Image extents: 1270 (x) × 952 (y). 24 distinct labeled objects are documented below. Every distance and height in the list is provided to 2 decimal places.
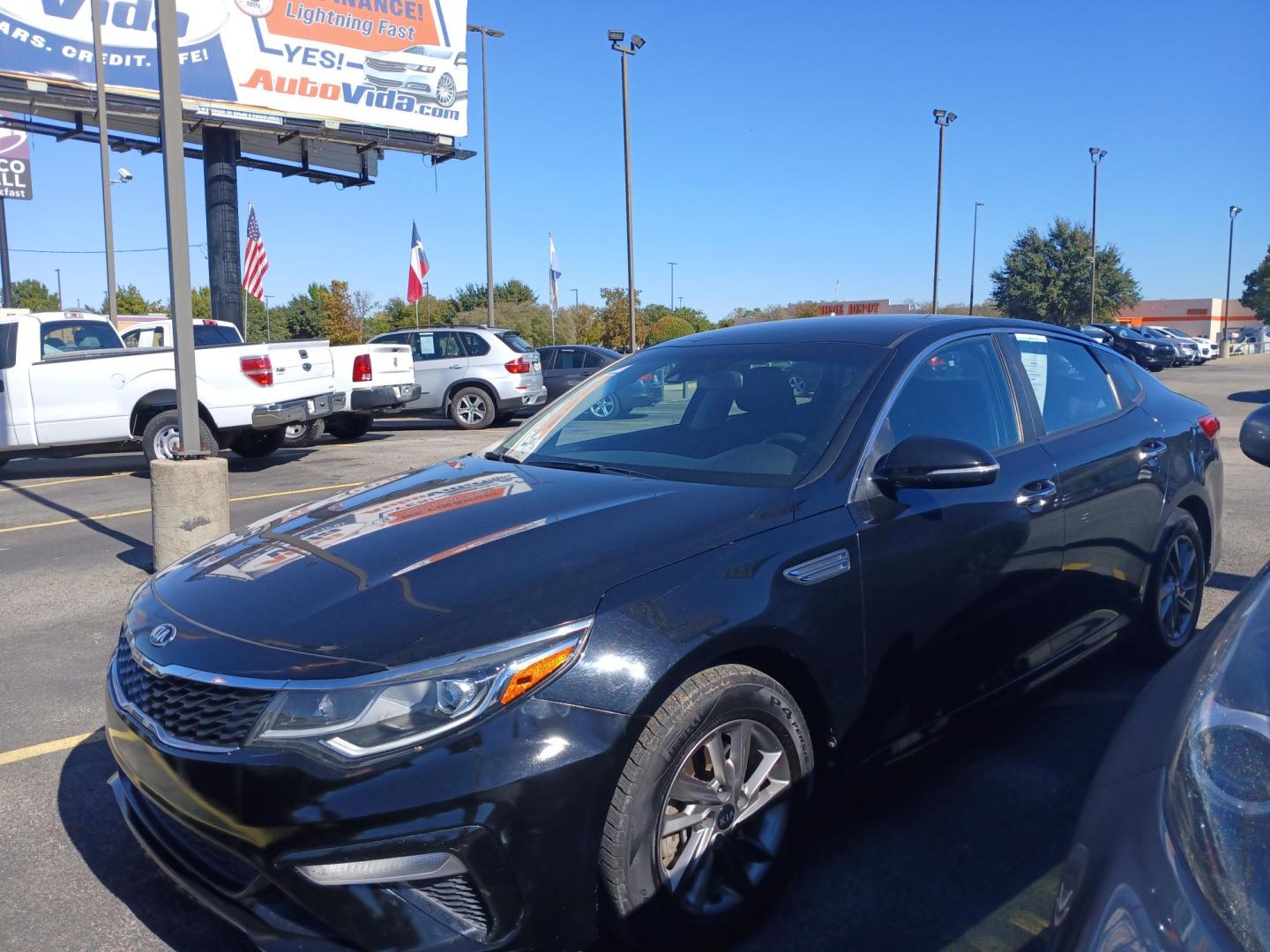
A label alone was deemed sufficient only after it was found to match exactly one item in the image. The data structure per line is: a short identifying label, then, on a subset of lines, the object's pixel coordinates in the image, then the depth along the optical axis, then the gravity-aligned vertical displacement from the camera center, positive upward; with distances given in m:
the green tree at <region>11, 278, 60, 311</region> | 76.44 +3.31
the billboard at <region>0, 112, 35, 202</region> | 27.12 +4.52
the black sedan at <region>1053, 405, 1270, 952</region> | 1.28 -0.69
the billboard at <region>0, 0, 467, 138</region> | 21.08 +6.37
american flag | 26.66 +1.87
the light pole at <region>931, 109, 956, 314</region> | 34.06 +5.39
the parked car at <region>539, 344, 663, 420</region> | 20.50 -0.52
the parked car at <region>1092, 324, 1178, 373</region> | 36.81 -0.39
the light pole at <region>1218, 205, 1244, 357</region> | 50.00 -0.39
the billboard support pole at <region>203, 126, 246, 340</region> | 23.69 +2.77
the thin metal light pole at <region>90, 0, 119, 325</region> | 19.88 +3.79
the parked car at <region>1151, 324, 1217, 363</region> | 43.79 -0.26
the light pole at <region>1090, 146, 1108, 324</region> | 48.50 +5.55
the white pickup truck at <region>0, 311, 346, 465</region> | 11.05 -0.62
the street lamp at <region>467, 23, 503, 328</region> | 28.03 +5.51
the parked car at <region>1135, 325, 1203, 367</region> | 40.56 -0.26
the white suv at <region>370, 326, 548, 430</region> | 17.44 -0.62
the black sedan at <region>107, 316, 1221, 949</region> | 2.14 -0.76
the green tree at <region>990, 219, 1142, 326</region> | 59.00 +3.59
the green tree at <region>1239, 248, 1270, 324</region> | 80.88 +4.00
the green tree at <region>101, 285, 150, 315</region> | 67.75 +2.34
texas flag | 28.30 +1.90
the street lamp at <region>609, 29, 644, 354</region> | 23.70 +5.41
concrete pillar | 6.33 -1.04
